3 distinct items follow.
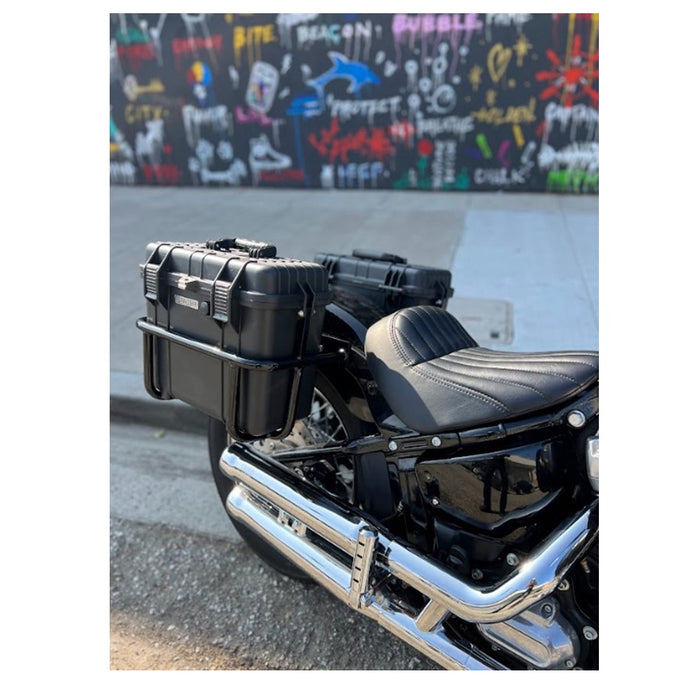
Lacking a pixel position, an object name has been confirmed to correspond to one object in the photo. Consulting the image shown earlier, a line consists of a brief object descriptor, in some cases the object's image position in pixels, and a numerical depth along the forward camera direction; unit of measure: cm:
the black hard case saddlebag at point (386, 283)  218
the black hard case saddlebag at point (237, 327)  151
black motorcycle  145
